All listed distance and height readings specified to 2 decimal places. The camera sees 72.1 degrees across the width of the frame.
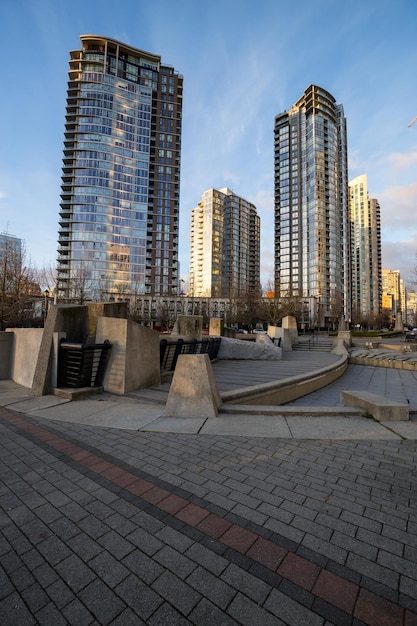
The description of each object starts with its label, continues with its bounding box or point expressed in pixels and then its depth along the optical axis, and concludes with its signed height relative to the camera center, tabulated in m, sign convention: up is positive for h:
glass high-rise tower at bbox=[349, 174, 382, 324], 166.50 +42.60
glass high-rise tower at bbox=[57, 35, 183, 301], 96.19 +53.97
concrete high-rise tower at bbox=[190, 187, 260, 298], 156.88 +46.00
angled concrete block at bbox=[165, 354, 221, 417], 5.65 -1.39
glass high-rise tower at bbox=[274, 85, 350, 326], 106.44 +46.80
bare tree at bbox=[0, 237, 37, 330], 21.59 +2.65
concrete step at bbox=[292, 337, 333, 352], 24.80 -2.13
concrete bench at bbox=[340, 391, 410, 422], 5.54 -1.66
